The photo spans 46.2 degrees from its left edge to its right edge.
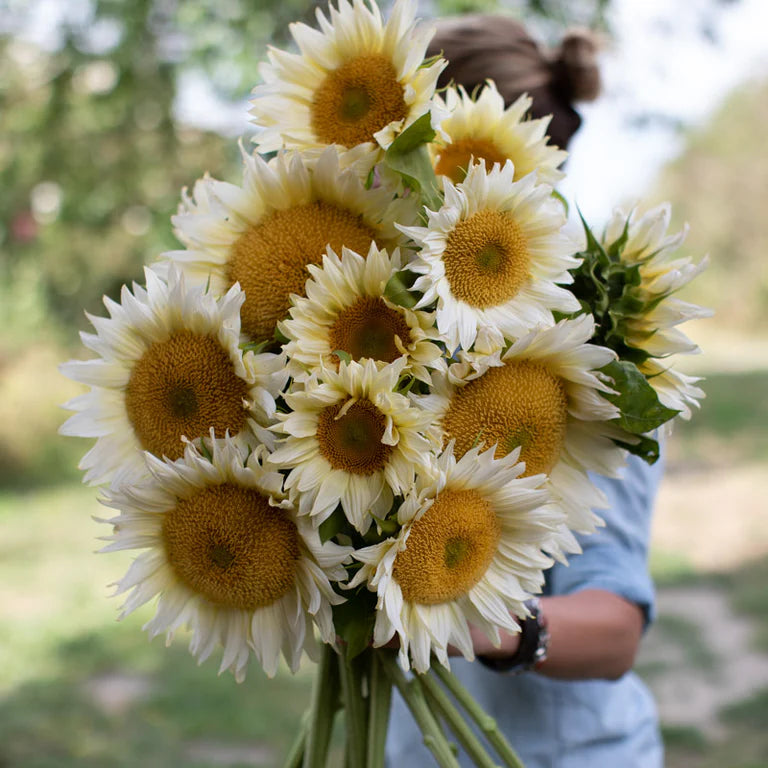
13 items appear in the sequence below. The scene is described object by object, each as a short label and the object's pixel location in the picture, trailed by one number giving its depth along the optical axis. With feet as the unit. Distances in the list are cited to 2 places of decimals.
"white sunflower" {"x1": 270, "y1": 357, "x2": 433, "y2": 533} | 2.63
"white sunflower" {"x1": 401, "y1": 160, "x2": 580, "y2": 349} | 2.71
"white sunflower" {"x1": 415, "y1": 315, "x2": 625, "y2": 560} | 2.77
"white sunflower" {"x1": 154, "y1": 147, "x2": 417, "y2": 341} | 2.88
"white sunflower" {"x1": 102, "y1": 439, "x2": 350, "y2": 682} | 2.76
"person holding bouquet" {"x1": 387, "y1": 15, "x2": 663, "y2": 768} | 4.20
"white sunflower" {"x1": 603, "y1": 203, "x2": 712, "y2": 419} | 3.00
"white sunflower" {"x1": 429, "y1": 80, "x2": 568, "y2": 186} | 3.08
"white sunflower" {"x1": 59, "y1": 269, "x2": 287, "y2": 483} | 2.71
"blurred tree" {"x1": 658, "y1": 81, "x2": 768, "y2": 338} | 46.70
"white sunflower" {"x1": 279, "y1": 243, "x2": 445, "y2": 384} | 2.71
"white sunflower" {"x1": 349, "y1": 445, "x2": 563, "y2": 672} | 2.74
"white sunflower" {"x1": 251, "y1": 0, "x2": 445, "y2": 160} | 2.90
